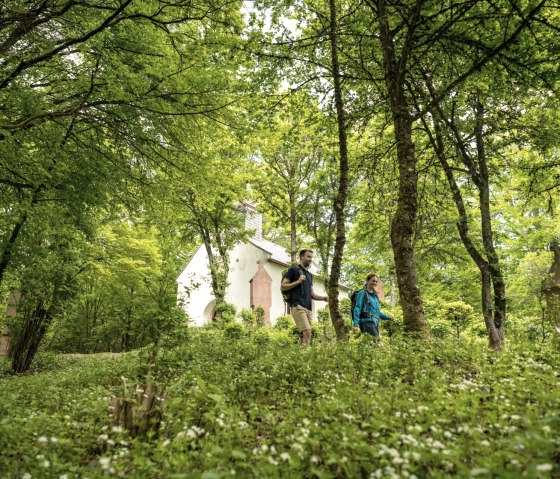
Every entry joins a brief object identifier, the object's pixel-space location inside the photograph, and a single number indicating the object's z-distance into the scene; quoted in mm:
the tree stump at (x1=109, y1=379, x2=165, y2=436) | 2877
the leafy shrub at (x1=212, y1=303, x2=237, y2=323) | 19536
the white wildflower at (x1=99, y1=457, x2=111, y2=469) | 2031
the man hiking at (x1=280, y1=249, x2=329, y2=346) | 7326
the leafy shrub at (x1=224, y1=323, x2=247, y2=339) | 13648
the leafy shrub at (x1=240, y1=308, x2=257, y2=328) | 20891
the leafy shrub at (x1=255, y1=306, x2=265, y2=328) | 20938
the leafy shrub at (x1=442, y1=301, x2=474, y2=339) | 14184
